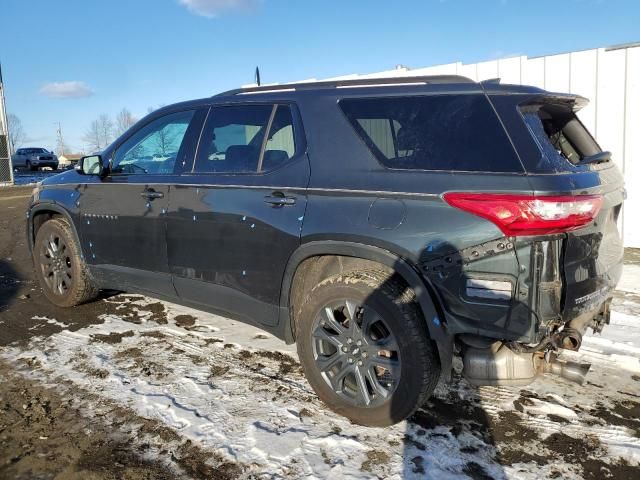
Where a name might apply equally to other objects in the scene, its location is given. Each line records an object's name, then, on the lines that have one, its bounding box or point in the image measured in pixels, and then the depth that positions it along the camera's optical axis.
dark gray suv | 2.34
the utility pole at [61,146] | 90.09
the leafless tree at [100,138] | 73.72
